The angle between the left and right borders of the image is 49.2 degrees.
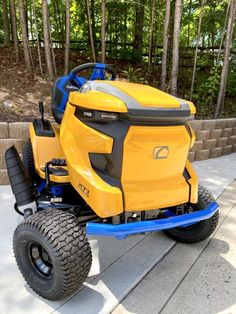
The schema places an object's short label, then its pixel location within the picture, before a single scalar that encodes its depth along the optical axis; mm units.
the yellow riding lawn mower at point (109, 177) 1241
